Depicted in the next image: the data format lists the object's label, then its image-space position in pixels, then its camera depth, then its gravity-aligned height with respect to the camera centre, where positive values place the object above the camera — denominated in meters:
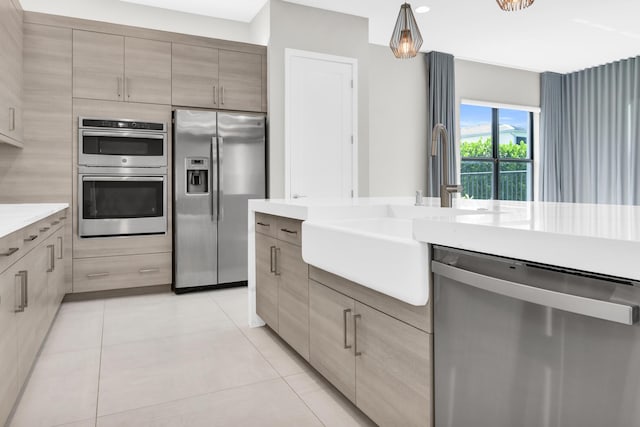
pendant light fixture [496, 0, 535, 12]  2.27 +1.07
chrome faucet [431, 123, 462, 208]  1.90 +0.10
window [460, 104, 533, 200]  6.35 +0.80
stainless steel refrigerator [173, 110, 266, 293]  3.91 +0.14
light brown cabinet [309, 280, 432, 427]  1.29 -0.54
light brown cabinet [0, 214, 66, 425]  1.60 -0.47
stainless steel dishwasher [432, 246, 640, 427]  0.79 -0.30
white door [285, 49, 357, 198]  4.38 +0.83
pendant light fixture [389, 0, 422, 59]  2.90 +1.14
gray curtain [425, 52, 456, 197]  5.75 +1.37
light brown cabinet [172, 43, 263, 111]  3.99 +1.20
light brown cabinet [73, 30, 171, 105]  3.64 +1.19
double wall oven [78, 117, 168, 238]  3.65 +0.24
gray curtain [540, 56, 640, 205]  6.13 +1.05
